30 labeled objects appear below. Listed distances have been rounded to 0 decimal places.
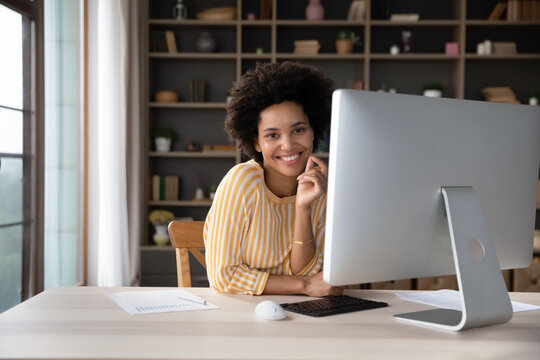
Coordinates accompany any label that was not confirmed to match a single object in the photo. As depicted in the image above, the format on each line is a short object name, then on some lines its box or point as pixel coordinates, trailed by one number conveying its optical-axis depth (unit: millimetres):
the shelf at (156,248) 4212
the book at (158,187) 4516
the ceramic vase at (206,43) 4445
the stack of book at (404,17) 4278
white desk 954
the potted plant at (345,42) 4359
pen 1308
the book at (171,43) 4474
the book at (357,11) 4312
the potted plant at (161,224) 4352
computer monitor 1026
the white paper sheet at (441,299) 1342
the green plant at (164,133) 4492
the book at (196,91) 4496
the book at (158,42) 4473
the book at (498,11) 4280
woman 1458
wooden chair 1744
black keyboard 1232
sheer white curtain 3758
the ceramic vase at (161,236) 4352
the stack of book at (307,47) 4348
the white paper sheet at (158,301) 1244
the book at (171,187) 4559
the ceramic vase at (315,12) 4363
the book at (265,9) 4379
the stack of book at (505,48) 4320
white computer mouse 1163
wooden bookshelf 4387
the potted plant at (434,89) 4352
